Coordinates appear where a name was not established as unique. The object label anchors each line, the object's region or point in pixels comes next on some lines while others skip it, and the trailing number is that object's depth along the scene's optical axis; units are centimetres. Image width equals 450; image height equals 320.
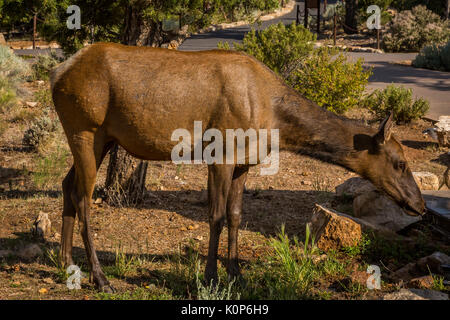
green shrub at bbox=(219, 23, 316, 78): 1215
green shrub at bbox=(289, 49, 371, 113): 1148
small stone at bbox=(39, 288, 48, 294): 507
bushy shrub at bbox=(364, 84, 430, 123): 1200
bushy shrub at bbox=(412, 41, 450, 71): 1941
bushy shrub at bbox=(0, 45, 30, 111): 1256
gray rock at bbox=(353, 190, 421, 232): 666
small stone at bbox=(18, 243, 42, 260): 605
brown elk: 515
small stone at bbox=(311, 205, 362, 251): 613
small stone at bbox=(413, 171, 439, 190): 792
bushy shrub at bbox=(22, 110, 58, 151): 1041
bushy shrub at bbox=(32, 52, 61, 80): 1661
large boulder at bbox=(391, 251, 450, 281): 553
